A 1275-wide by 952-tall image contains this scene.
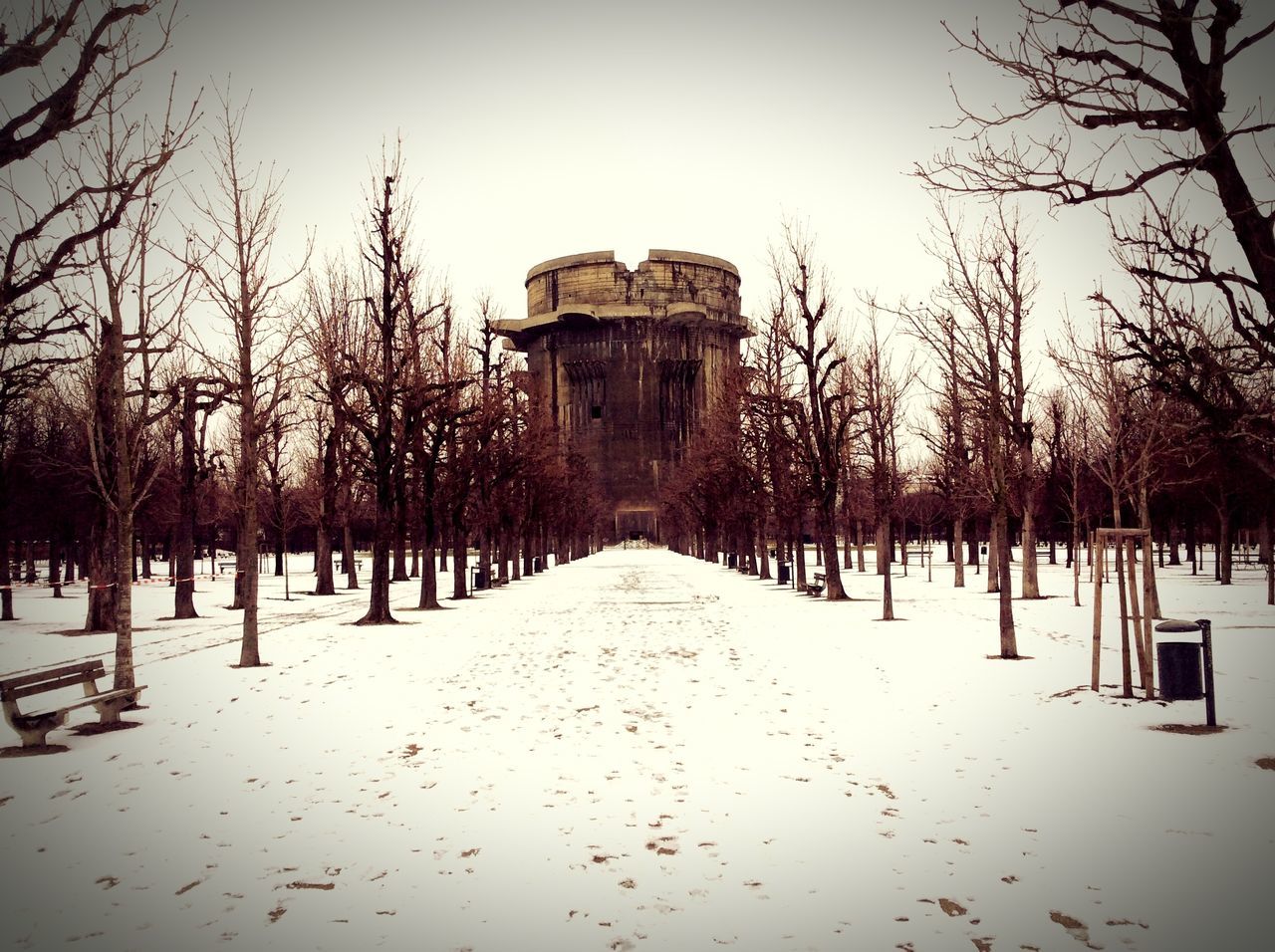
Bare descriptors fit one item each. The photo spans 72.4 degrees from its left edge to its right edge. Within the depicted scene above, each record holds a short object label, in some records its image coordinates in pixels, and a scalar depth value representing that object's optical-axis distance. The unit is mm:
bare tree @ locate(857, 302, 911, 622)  30531
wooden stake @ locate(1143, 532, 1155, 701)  10648
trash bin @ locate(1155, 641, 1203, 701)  10117
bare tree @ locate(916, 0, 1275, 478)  5758
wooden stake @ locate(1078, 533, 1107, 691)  10836
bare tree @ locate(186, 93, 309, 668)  14766
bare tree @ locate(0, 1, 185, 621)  5562
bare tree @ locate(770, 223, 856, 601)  27000
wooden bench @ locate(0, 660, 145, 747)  8852
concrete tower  113688
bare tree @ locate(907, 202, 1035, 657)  14422
